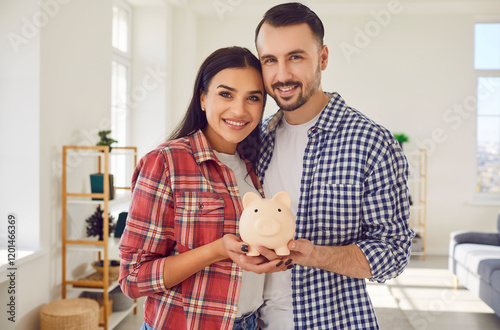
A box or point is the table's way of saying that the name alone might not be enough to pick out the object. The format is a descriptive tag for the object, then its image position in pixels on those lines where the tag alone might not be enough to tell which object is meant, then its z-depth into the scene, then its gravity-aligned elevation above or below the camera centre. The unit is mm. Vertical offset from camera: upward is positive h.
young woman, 1111 -187
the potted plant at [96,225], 3176 -509
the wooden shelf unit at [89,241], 2895 -563
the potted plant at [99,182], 3031 -180
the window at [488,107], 5957 +728
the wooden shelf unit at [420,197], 5602 -514
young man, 1250 -112
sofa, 3479 -919
